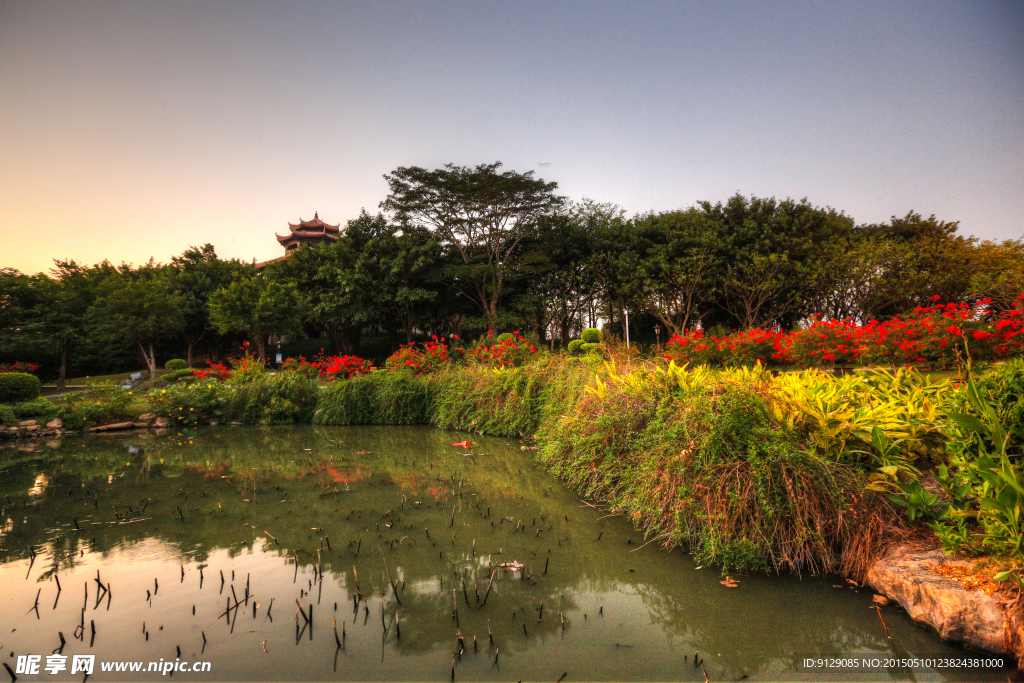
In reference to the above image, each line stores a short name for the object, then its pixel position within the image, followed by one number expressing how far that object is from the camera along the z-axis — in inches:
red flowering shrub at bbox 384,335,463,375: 458.0
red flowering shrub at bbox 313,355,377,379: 490.9
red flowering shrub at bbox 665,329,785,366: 422.3
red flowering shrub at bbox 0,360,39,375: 672.1
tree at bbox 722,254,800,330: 759.7
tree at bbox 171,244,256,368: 997.2
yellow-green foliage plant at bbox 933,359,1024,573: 95.1
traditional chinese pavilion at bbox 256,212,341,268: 1378.0
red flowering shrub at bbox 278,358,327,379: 517.7
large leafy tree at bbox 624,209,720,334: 787.4
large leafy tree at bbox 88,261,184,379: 820.0
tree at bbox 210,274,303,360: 854.5
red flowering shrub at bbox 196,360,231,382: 524.4
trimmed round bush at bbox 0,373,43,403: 414.6
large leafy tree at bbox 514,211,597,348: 860.0
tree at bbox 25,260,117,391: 754.8
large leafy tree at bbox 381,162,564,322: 810.8
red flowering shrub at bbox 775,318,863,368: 388.1
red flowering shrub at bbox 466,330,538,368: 416.2
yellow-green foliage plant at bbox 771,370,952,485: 136.8
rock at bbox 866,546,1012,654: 92.5
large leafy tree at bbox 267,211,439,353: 837.2
